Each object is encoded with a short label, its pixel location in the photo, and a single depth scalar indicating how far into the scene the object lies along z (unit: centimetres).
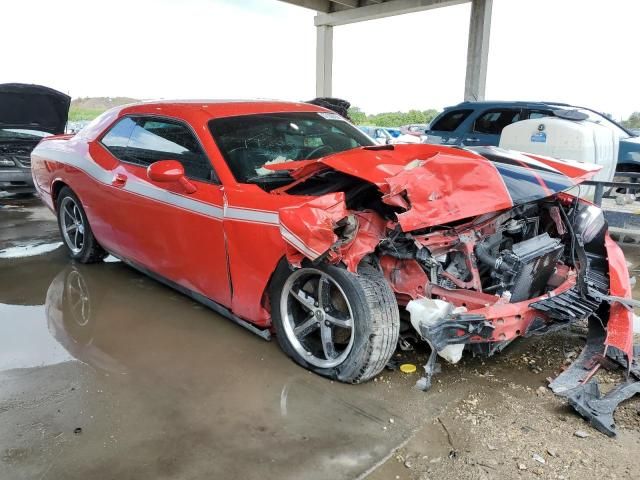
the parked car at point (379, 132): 1688
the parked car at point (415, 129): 1022
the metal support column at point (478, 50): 1620
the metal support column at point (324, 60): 2149
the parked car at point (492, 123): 714
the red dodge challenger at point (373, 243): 260
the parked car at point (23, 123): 820
